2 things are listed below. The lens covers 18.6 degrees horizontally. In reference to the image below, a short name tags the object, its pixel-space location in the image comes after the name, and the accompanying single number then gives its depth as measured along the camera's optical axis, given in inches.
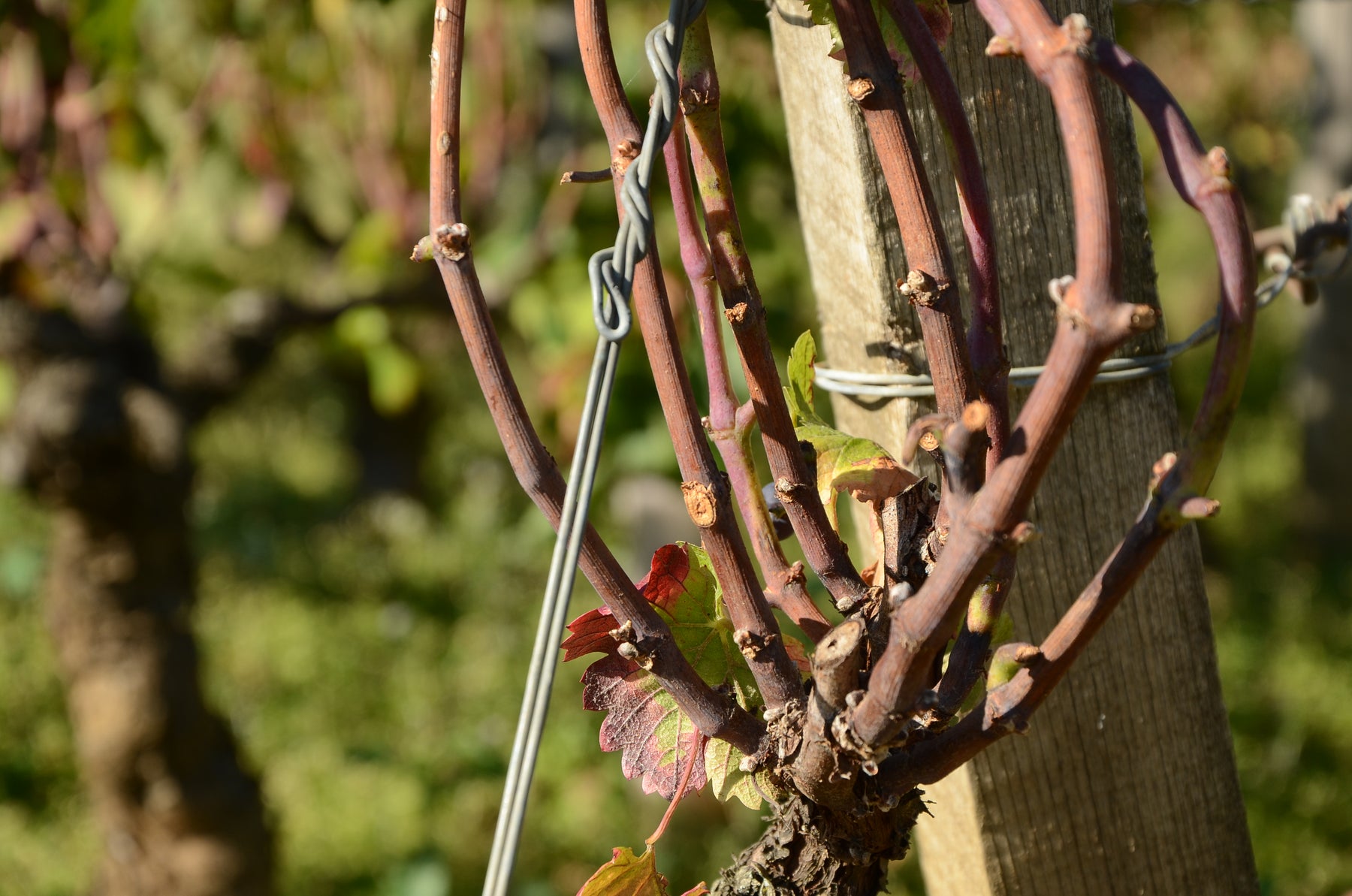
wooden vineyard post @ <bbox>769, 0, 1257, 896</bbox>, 52.2
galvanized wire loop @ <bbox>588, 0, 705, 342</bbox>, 44.8
